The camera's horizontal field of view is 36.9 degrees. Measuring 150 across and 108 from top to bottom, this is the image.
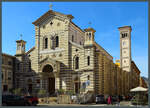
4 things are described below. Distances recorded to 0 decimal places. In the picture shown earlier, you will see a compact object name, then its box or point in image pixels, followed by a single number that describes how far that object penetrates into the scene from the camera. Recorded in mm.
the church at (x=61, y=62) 35906
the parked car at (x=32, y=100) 28223
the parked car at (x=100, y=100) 31438
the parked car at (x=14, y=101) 27047
